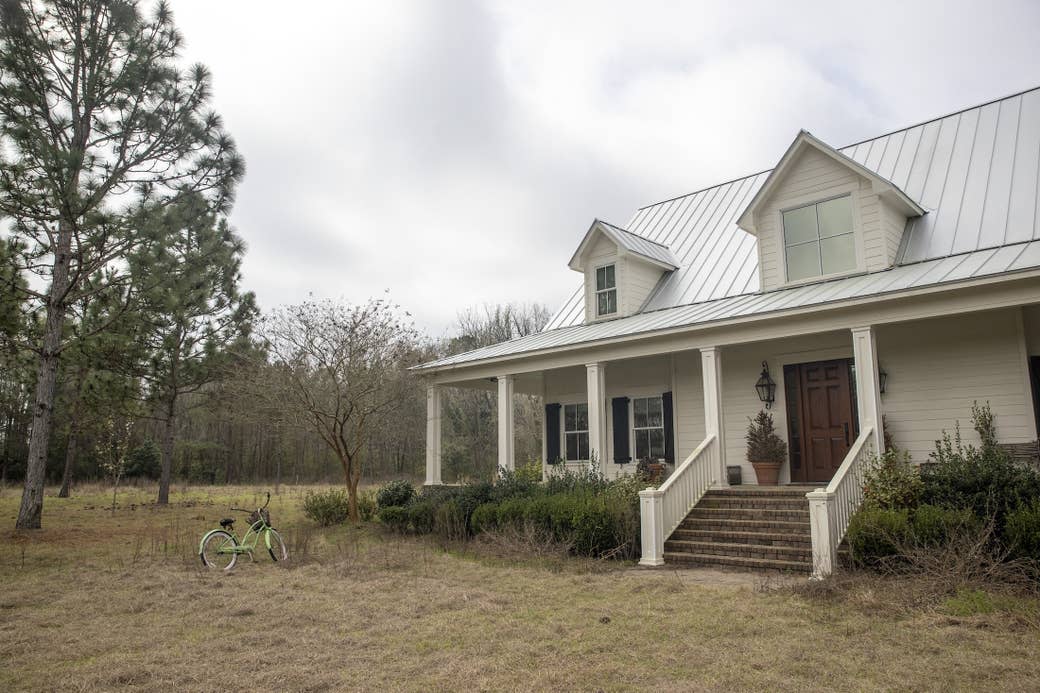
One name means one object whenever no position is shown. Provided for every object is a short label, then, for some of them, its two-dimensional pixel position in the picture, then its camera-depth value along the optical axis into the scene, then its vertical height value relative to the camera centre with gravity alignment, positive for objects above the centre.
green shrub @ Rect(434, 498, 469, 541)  12.18 -0.99
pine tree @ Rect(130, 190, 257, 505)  17.33 +3.85
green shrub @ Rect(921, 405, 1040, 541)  7.96 -0.27
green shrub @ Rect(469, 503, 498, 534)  11.76 -0.89
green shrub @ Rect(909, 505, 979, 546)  7.56 -0.69
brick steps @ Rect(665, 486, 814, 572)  9.08 -0.95
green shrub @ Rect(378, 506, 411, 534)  13.76 -1.01
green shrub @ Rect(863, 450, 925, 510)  8.70 -0.29
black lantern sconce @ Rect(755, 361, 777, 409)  12.74 +1.31
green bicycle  9.66 -1.07
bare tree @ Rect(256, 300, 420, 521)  15.50 +2.24
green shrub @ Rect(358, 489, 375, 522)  16.03 -0.97
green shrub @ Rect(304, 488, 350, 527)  15.48 -0.92
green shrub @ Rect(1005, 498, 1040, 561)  7.21 -0.74
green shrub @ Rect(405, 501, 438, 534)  13.34 -0.94
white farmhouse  10.05 +2.13
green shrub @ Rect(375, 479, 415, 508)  15.21 -0.64
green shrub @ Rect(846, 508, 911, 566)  7.82 -0.82
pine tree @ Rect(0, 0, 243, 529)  12.35 +6.46
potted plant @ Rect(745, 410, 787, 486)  12.20 +0.18
